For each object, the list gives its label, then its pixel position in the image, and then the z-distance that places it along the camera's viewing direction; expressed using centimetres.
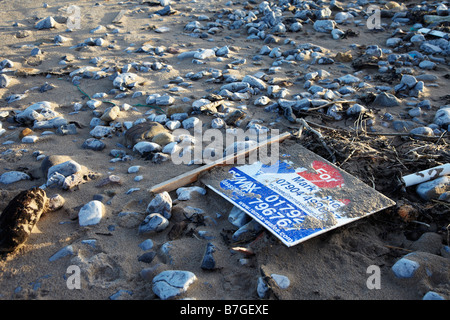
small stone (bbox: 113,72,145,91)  388
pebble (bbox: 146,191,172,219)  221
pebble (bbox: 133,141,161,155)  288
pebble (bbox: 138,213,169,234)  210
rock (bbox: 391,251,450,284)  178
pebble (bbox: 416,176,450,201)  228
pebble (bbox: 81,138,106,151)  299
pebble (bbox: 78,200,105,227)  215
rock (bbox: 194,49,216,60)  459
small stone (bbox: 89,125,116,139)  315
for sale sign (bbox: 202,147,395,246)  203
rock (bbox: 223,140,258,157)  279
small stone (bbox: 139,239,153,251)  200
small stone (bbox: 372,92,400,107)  358
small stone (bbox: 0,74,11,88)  389
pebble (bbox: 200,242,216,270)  187
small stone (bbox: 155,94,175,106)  360
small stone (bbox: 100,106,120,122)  333
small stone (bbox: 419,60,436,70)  432
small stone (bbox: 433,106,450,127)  319
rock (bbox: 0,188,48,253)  193
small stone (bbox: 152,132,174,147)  300
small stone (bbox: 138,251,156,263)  192
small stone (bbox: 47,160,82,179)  252
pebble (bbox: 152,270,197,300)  170
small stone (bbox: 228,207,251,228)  215
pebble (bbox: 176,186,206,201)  237
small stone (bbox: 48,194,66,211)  224
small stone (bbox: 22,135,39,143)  303
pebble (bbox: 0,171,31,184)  252
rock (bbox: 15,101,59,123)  330
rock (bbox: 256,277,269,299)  173
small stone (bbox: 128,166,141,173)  266
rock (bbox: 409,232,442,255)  196
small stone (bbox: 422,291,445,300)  167
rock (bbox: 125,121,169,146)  301
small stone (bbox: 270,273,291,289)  176
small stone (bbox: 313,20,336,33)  545
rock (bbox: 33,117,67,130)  322
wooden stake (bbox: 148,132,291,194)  241
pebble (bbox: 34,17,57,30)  523
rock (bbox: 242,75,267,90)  392
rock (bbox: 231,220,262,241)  206
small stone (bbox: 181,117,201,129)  329
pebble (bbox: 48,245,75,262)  191
